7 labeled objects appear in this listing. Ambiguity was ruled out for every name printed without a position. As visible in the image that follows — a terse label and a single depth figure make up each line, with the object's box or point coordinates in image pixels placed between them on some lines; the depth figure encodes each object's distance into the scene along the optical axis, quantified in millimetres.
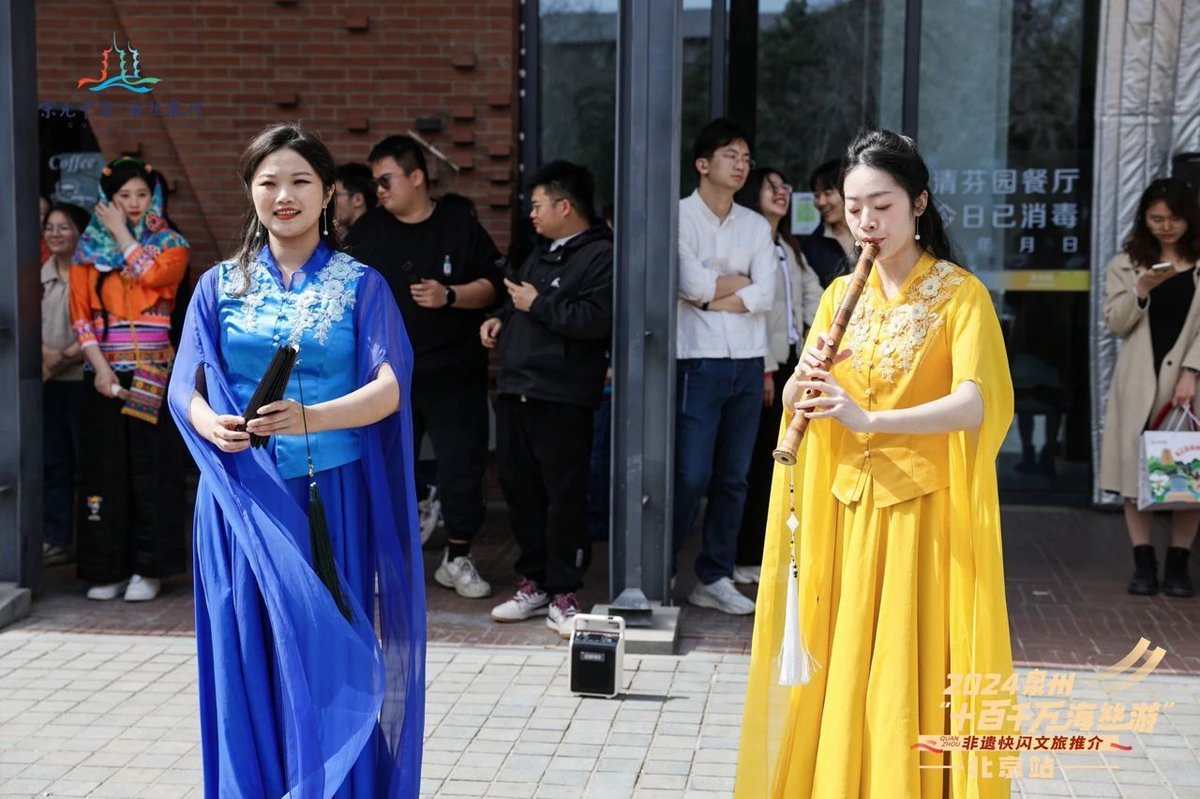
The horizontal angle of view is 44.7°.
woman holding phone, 6719
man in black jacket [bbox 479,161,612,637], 6094
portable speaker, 5215
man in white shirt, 6234
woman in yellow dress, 3494
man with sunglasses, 6551
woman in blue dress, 3576
